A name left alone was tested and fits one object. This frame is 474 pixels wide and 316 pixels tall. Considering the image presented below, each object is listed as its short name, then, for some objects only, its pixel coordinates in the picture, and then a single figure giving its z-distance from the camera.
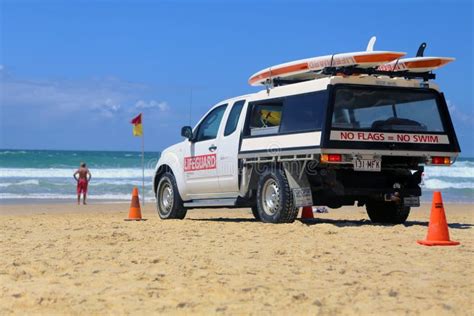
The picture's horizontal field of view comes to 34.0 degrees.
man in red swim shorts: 23.58
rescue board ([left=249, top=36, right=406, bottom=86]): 10.20
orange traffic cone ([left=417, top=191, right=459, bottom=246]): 8.71
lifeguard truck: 10.32
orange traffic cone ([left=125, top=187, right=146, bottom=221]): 13.71
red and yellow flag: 21.06
